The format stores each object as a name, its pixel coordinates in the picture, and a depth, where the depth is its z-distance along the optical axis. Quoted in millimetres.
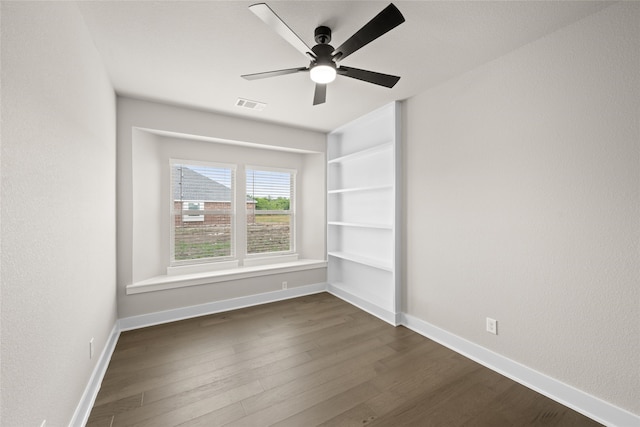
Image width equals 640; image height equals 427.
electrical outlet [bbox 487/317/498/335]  2270
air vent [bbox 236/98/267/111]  3064
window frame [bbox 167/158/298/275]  3654
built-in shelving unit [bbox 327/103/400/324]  3199
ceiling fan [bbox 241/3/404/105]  1420
